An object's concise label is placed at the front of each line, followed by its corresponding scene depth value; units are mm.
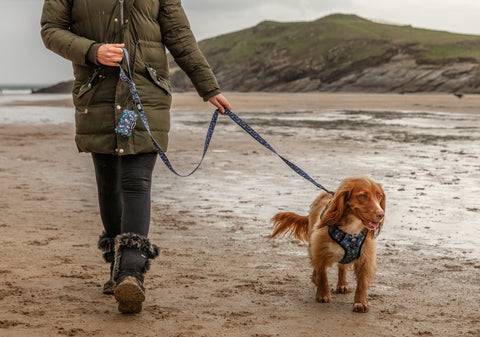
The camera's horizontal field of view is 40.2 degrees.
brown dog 4051
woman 3629
